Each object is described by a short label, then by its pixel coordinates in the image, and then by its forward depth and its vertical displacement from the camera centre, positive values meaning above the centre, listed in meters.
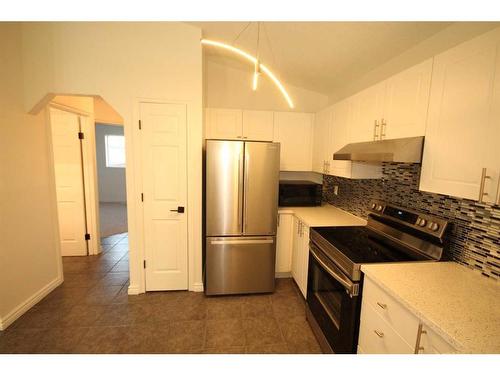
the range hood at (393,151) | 1.31 +0.11
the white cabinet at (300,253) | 2.24 -0.96
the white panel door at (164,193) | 2.23 -0.33
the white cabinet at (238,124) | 2.94 +0.55
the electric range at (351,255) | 1.37 -0.60
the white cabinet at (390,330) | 0.90 -0.76
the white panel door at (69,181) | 3.01 -0.30
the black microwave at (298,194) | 2.81 -0.37
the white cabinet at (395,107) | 1.32 +0.44
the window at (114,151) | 6.48 +0.32
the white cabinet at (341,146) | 2.07 +0.21
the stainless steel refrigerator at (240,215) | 2.24 -0.54
